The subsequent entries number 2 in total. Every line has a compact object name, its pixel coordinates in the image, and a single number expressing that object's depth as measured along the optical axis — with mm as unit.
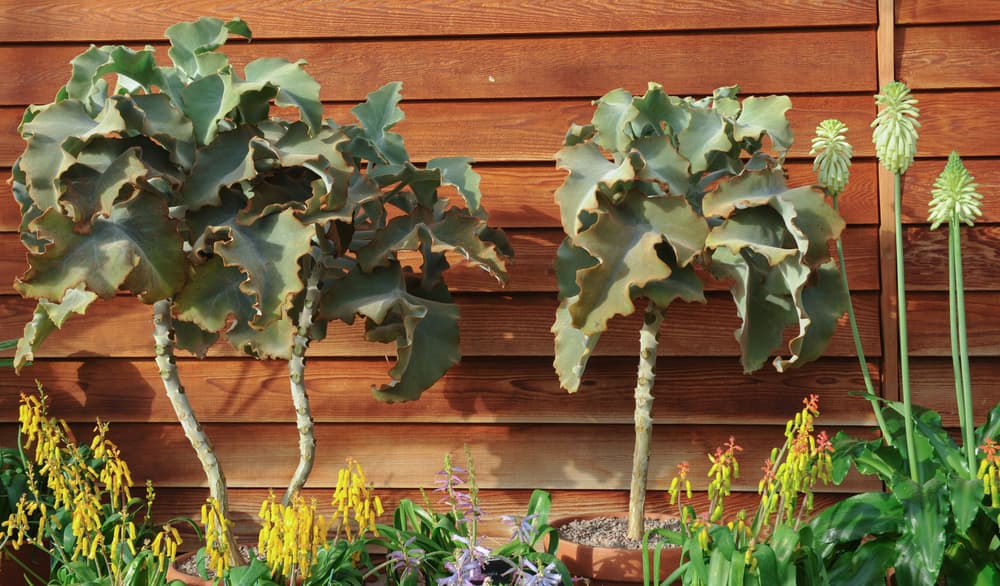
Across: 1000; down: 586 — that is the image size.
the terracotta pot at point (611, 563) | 2428
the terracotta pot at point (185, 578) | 2406
